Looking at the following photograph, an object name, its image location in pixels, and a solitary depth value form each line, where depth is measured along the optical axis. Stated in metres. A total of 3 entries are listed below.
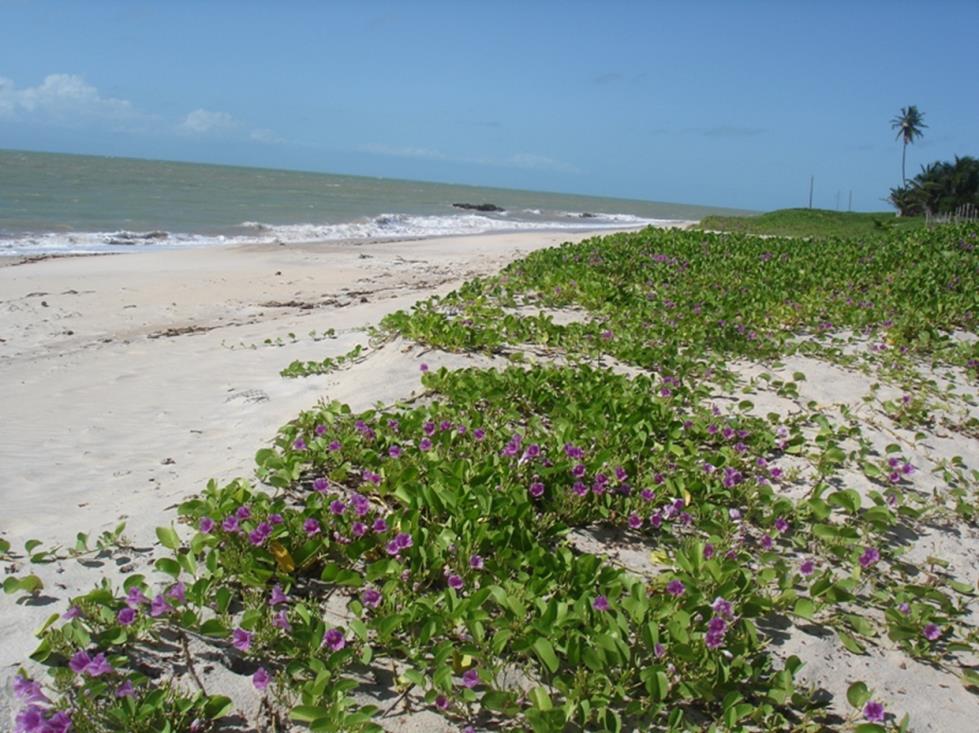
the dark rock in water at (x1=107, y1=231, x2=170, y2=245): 20.94
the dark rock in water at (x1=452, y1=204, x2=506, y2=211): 52.37
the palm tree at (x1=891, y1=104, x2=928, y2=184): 66.69
